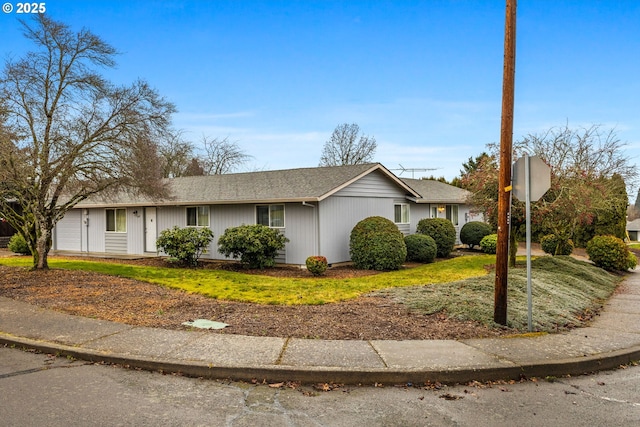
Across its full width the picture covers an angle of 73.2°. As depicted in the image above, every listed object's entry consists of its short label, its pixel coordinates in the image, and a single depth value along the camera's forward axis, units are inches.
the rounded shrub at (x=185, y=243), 623.5
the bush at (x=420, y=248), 717.3
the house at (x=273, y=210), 613.0
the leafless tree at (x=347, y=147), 1834.4
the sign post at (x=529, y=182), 253.0
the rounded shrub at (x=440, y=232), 818.2
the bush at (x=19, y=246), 813.2
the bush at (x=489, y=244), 823.0
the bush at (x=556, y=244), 706.6
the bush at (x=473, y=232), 949.8
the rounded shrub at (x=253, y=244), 580.4
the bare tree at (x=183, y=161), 1479.7
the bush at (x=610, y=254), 624.7
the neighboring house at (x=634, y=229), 2174.0
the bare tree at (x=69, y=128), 444.5
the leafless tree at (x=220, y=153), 1723.7
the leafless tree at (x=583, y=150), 664.4
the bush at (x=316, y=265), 543.2
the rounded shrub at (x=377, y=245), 598.2
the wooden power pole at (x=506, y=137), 266.2
